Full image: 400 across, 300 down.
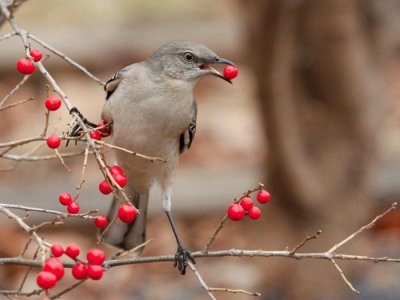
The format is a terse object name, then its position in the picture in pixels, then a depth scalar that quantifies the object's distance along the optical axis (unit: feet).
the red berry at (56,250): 15.93
